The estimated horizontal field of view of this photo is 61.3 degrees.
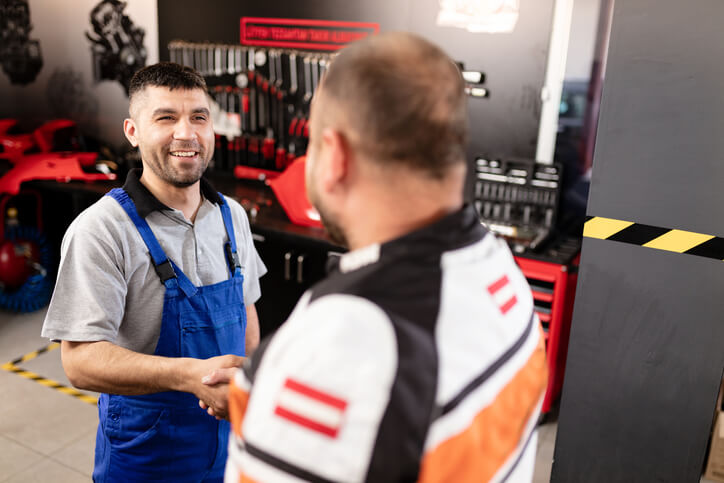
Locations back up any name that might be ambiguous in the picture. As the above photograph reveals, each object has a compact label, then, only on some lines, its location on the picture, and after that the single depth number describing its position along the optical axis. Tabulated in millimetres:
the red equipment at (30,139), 4680
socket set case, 3430
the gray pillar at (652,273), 1771
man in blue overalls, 1441
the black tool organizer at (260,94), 4211
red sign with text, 4070
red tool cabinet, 3076
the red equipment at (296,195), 3535
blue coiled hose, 4449
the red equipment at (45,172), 4320
